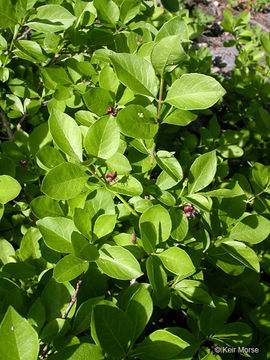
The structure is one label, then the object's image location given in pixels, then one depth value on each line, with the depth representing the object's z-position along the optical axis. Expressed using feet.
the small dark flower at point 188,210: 1.17
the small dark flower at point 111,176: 1.05
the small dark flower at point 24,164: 1.24
